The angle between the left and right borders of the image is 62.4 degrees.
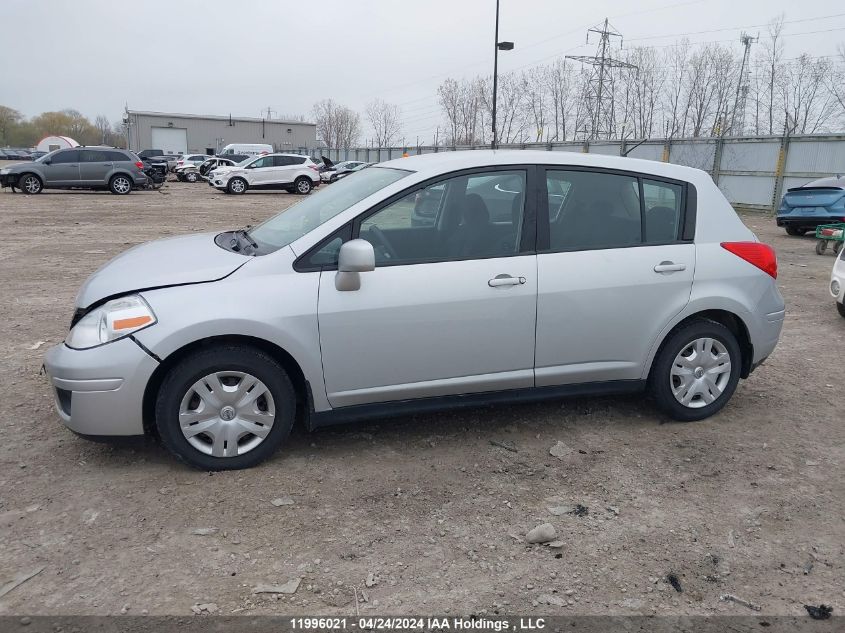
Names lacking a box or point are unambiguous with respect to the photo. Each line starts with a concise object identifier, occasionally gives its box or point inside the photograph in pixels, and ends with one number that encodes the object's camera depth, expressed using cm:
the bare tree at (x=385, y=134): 9006
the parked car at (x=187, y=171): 4059
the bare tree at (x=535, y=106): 6378
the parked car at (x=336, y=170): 3697
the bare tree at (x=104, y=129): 12825
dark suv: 2456
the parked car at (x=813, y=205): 1450
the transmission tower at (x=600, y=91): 5033
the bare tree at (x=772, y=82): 4394
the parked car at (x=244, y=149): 5659
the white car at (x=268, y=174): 2938
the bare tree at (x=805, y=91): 4300
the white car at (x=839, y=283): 729
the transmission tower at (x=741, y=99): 4575
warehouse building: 8456
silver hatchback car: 362
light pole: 2969
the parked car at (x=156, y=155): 4561
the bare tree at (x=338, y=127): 10356
